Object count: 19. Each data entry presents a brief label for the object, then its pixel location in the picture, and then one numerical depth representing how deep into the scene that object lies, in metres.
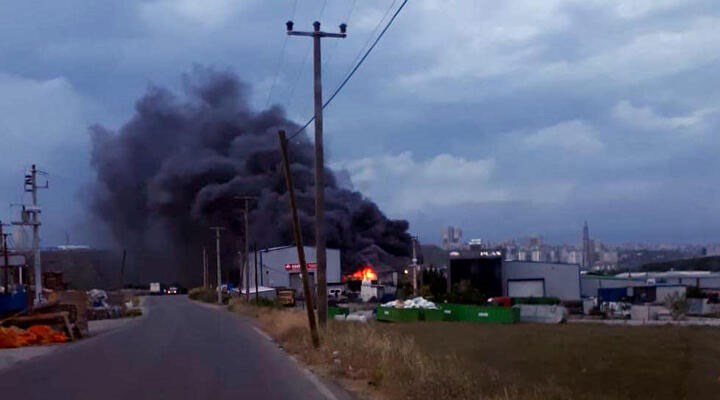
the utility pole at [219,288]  94.59
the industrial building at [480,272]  91.31
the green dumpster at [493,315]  59.91
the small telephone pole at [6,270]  46.29
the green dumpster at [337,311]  56.08
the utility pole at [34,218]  51.56
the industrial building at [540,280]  91.62
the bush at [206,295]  99.79
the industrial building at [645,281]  104.06
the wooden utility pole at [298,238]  28.78
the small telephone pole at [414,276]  82.79
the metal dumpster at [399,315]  59.74
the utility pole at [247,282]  77.75
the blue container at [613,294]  85.62
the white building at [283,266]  105.12
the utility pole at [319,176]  30.59
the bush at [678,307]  61.81
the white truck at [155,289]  139.00
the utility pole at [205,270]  114.50
